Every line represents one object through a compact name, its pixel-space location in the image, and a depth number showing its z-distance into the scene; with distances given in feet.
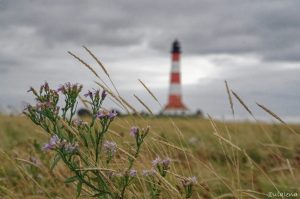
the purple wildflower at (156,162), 8.11
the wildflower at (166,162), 8.07
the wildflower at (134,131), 7.82
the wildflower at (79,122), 7.68
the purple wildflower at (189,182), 7.85
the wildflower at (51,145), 7.33
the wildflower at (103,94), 7.85
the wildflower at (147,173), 7.94
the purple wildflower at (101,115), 7.52
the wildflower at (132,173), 7.47
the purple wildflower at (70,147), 7.38
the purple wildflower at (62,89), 7.75
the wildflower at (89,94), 7.79
